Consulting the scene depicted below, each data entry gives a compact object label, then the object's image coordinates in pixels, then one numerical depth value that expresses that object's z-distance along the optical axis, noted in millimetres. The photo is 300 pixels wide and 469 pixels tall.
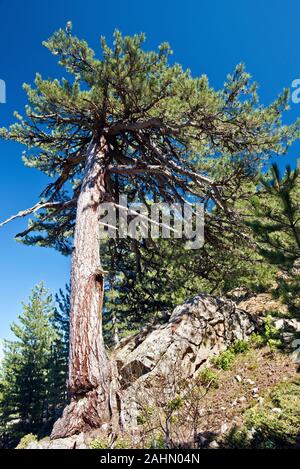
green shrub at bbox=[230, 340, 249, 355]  6244
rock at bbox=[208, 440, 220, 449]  3627
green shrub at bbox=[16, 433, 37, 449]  7102
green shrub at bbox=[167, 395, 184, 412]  4242
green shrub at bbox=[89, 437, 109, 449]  3898
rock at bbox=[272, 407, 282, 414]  4055
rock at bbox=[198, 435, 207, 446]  3703
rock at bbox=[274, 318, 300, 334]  6043
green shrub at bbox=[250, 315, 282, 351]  6037
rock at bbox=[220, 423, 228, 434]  3940
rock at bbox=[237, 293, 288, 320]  7428
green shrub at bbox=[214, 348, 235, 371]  5855
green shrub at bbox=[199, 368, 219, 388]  5453
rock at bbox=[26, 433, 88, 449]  3945
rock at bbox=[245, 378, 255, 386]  5045
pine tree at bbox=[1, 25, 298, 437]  5102
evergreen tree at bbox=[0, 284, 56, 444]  26047
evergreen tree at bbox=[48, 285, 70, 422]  27792
